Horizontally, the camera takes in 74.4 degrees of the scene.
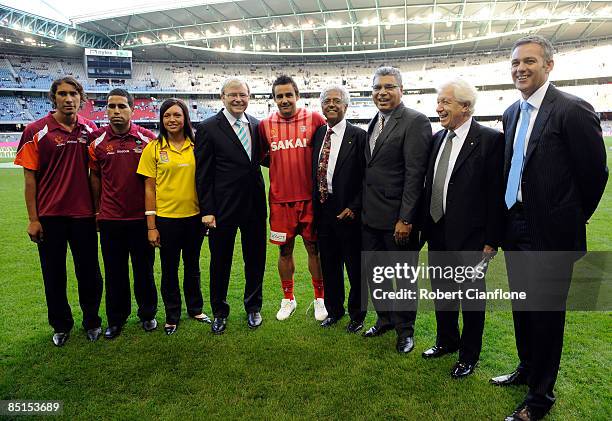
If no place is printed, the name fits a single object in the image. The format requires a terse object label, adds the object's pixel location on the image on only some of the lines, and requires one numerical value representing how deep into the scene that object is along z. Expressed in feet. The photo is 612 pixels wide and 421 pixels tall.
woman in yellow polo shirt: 11.21
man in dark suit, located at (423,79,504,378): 8.64
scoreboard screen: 129.49
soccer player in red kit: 11.88
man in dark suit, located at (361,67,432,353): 9.89
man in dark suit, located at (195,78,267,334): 11.41
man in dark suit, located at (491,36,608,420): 7.34
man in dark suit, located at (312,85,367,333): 11.23
